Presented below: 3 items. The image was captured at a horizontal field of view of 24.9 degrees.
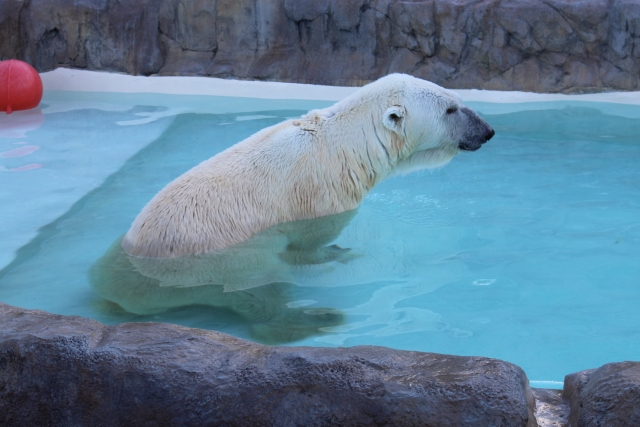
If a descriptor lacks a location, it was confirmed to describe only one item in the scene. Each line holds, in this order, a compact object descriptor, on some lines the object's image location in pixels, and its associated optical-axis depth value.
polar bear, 4.89
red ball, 7.52
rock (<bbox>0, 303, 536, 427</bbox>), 3.44
